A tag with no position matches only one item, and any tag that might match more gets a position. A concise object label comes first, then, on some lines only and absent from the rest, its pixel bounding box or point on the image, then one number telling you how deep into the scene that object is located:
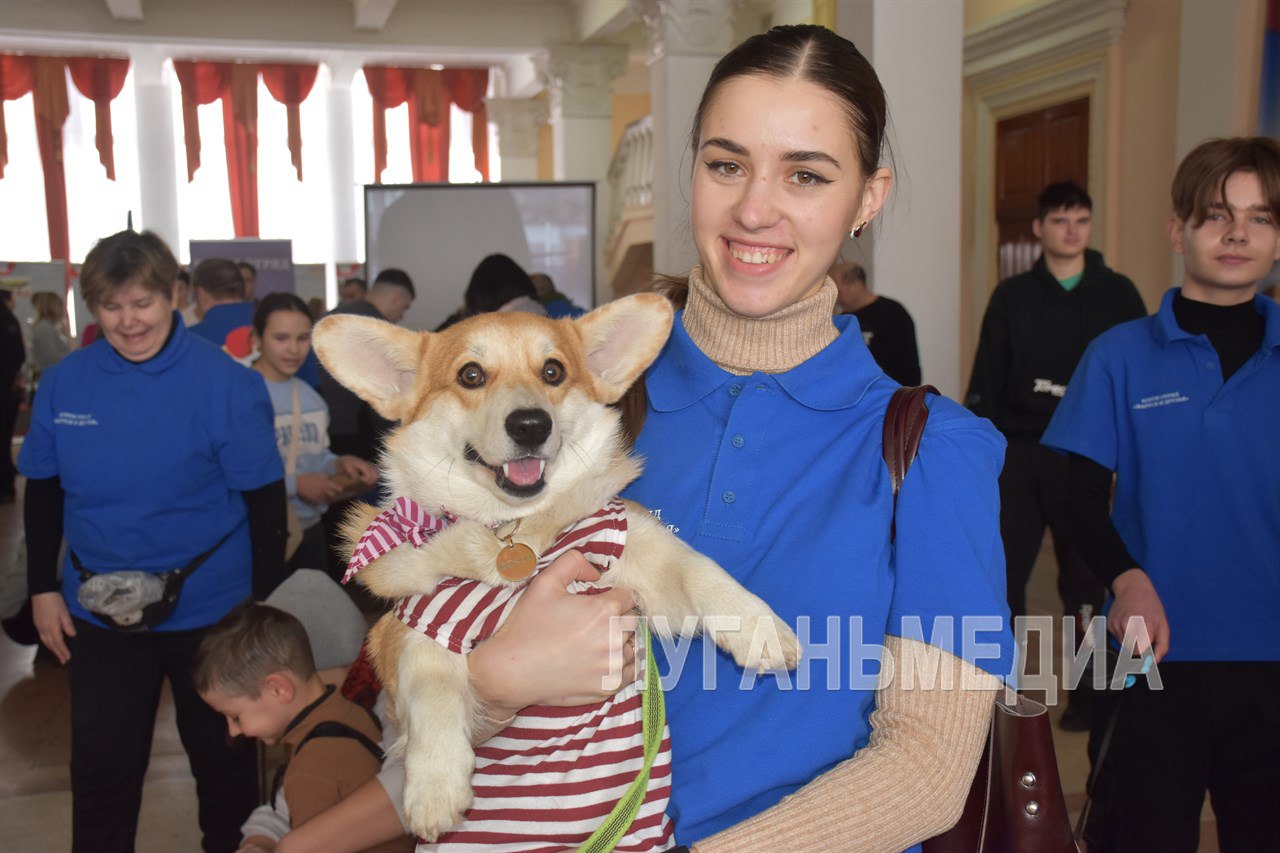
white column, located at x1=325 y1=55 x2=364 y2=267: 18.17
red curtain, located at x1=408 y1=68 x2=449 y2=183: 18.55
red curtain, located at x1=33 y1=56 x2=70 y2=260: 16.72
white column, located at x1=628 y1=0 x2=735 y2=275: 8.97
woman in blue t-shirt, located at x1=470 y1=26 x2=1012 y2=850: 1.24
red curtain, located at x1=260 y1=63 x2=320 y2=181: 17.73
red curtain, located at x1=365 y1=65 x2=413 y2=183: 18.30
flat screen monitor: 9.59
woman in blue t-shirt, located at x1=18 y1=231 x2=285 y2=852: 3.06
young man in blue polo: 2.30
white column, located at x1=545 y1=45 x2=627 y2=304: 14.46
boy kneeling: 2.70
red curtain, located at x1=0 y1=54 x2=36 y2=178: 16.48
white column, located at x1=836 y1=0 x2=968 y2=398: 4.67
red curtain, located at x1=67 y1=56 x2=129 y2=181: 16.78
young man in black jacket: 4.68
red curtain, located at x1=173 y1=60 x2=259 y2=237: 17.30
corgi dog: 1.40
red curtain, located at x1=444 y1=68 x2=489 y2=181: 18.67
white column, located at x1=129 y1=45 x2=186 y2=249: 16.91
